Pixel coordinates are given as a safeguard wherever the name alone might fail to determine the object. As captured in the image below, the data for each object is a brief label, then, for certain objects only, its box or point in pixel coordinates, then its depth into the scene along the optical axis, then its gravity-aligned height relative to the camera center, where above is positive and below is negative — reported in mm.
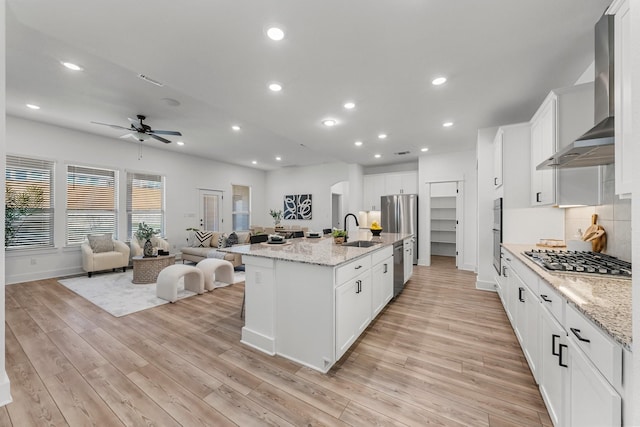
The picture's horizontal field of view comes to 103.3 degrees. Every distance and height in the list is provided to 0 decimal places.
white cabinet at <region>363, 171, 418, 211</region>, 6801 +811
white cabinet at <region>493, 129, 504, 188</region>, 3471 +822
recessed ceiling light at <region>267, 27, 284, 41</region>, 1979 +1443
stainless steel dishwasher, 3636 -793
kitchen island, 2064 -773
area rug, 3467 -1266
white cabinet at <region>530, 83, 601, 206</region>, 2047 +675
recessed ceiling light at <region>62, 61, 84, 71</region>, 2781 +1646
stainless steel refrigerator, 6309 +14
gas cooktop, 1524 -326
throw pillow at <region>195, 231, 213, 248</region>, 6295 -632
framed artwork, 8641 +280
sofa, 5812 -753
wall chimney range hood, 1408 +634
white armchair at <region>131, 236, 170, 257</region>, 5617 -706
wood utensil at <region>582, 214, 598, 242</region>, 2187 -118
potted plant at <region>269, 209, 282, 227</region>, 8991 -71
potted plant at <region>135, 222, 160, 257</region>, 4836 -463
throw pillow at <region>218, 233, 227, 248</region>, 6013 -645
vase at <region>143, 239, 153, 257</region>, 4832 -680
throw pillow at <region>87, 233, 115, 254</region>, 5222 -616
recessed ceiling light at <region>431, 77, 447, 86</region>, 2729 +1474
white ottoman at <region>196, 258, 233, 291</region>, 4176 -1003
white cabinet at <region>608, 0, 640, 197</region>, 1143 +565
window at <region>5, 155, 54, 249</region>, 4500 +192
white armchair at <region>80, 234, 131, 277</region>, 4953 -824
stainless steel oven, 3438 -246
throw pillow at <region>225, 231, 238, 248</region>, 5918 -616
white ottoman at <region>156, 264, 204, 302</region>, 3635 -1026
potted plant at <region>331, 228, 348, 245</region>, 3218 -278
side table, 4586 -1027
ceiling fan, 4216 +1384
